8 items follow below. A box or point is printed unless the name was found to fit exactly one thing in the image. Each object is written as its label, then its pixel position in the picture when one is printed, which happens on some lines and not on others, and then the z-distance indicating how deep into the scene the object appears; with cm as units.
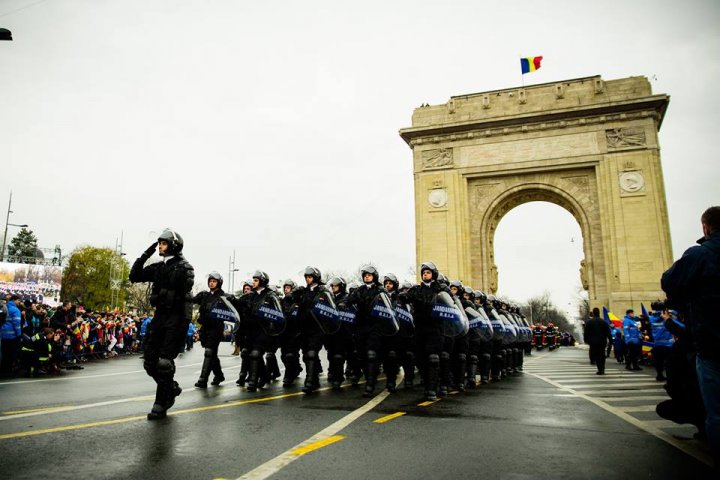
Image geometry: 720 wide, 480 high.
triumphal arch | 3030
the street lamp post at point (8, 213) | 5587
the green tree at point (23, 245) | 8562
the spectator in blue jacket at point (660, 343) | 1278
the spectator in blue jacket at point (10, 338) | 1233
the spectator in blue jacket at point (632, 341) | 1664
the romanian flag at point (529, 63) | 3534
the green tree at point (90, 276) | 6631
